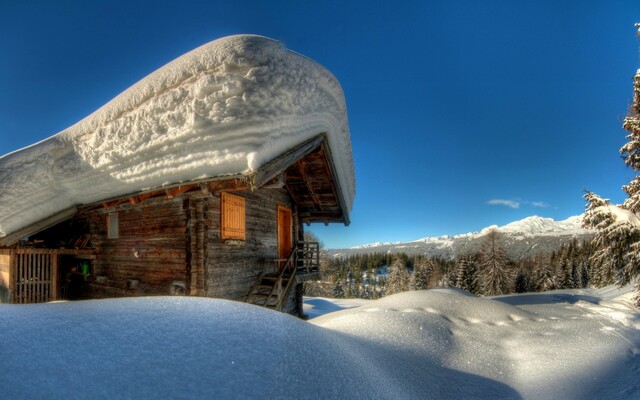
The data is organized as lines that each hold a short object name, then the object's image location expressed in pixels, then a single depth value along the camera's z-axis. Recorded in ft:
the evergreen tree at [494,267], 94.22
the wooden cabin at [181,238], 24.40
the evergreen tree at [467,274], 107.65
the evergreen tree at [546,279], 124.64
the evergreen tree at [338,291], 170.81
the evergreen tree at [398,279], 171.73
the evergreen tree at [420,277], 145.89
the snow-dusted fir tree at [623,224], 30.22
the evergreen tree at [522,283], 110.27
